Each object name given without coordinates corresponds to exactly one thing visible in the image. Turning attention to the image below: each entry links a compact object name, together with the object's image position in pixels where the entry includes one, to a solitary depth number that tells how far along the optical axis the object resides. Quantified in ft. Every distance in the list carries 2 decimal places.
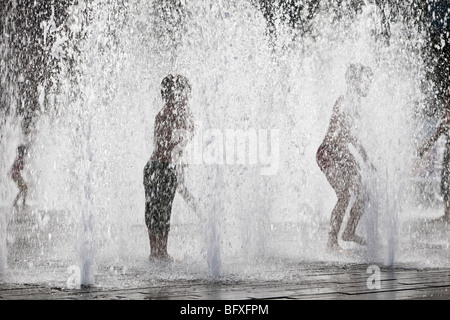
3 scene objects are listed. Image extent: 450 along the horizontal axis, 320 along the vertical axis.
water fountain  32.19
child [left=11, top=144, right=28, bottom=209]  78.61
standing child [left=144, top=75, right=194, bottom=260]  33.45
